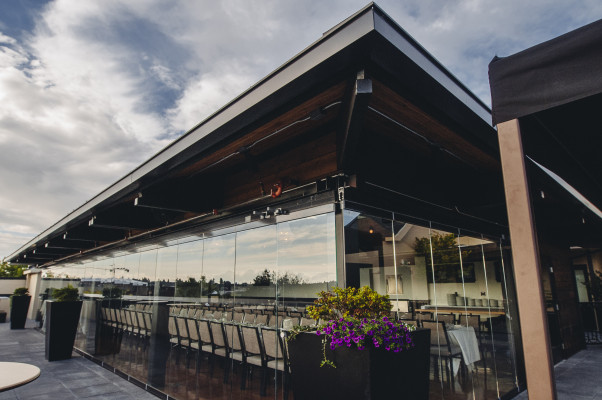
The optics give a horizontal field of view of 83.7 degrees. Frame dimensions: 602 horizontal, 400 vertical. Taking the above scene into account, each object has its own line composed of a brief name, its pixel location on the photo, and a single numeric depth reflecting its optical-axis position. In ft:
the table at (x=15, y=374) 8.22
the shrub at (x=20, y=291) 42.52
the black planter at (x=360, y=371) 6.88
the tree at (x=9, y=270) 118.52
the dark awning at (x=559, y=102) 4.20
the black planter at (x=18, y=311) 41.52
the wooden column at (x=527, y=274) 4.00
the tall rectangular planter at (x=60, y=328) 23.49
